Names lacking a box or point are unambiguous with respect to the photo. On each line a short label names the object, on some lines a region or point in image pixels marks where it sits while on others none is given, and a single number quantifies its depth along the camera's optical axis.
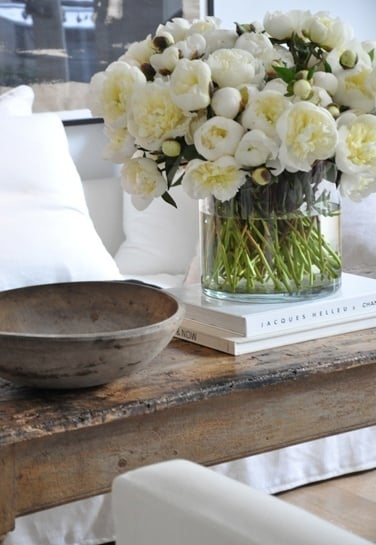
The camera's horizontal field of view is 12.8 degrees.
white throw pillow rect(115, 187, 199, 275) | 3.98
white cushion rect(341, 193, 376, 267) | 3.63
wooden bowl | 2.19
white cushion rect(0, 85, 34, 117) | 3.64
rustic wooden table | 2.17
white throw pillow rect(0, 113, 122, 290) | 3.22
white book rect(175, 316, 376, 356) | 2.43
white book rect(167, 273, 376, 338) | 2.45
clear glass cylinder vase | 2.49
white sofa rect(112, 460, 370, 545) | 1.64
